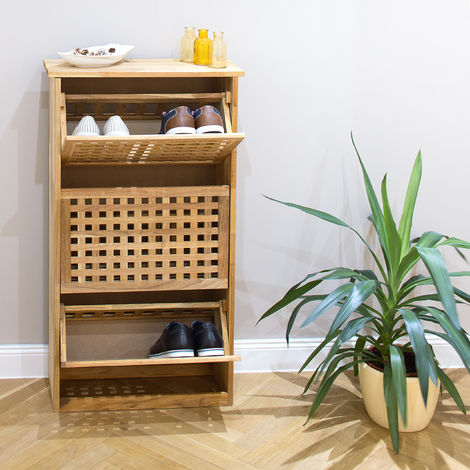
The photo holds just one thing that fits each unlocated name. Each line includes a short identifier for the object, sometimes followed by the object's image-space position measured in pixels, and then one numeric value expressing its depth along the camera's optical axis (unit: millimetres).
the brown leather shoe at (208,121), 2076
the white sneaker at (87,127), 2047
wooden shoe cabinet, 2139
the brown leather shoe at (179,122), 2068
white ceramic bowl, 2074
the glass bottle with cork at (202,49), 2203
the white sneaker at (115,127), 2043
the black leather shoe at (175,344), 2242
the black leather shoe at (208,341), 2219
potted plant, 1954
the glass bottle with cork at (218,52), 2154
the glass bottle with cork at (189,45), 2258
